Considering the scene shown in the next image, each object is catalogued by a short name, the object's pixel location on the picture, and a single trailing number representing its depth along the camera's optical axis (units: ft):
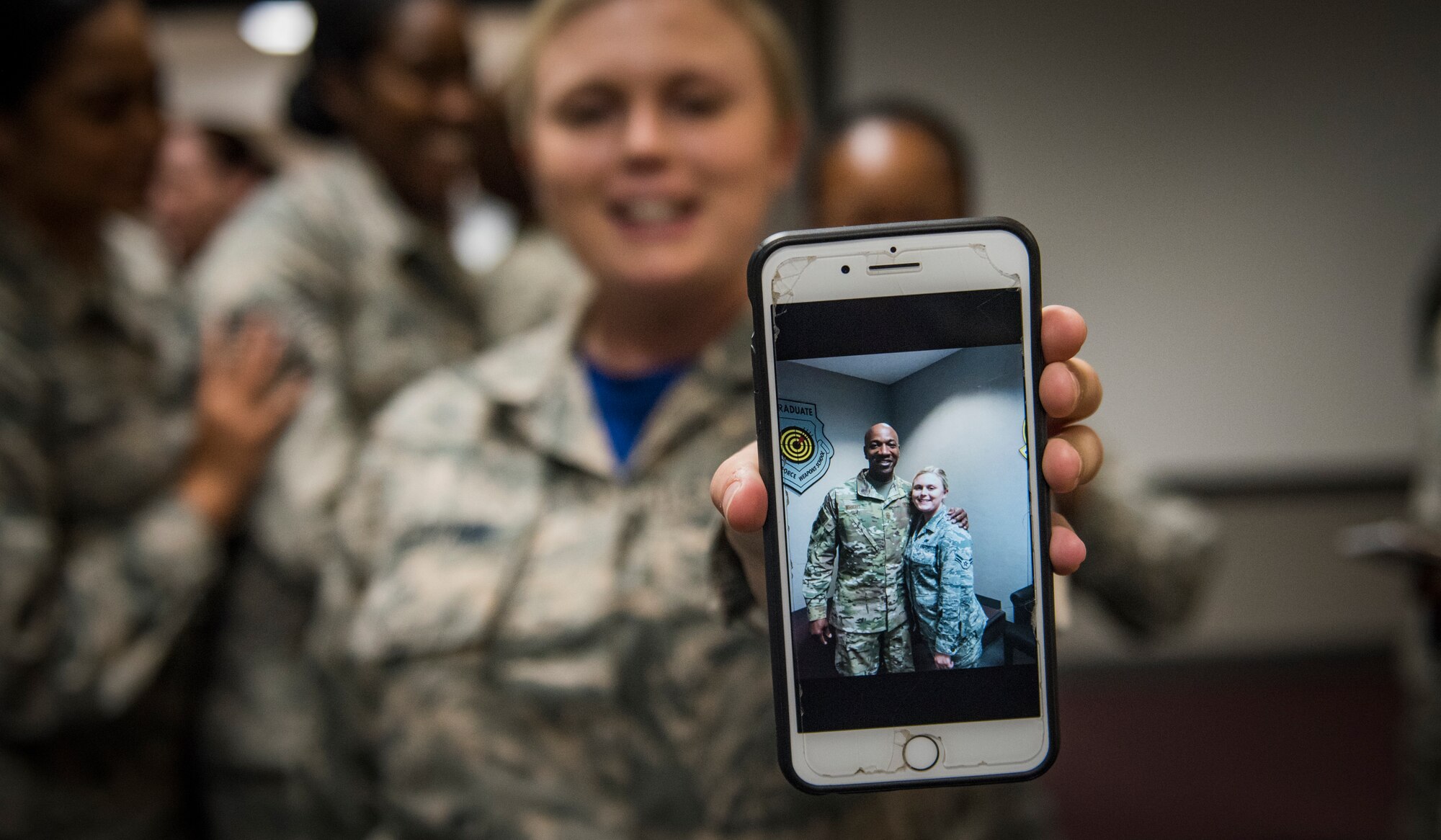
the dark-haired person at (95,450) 2.77
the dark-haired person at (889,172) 3.00
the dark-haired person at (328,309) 3.29
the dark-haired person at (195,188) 6.10
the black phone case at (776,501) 1.21
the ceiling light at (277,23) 8.46
